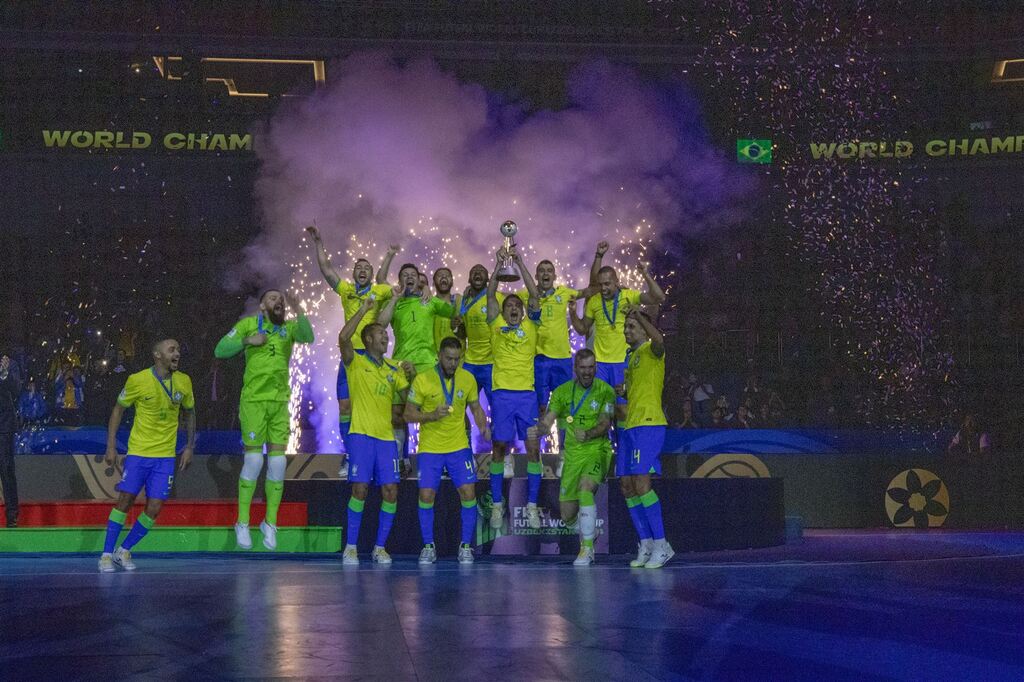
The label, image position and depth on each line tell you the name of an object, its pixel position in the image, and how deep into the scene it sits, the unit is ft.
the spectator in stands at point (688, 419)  63.05
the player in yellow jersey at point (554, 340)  39.68
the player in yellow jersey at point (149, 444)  34.09
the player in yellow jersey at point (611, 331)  39.19
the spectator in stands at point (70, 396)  62.85
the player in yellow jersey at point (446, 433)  34.91
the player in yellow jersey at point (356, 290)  38.60
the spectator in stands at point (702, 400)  64.34
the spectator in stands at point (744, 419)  65.31
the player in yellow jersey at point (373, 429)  35.27
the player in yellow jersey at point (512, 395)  38.24
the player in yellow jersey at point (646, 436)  33.99
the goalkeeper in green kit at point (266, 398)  36.42
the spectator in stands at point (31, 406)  59.88
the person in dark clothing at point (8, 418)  40.86
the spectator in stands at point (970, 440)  60.70
